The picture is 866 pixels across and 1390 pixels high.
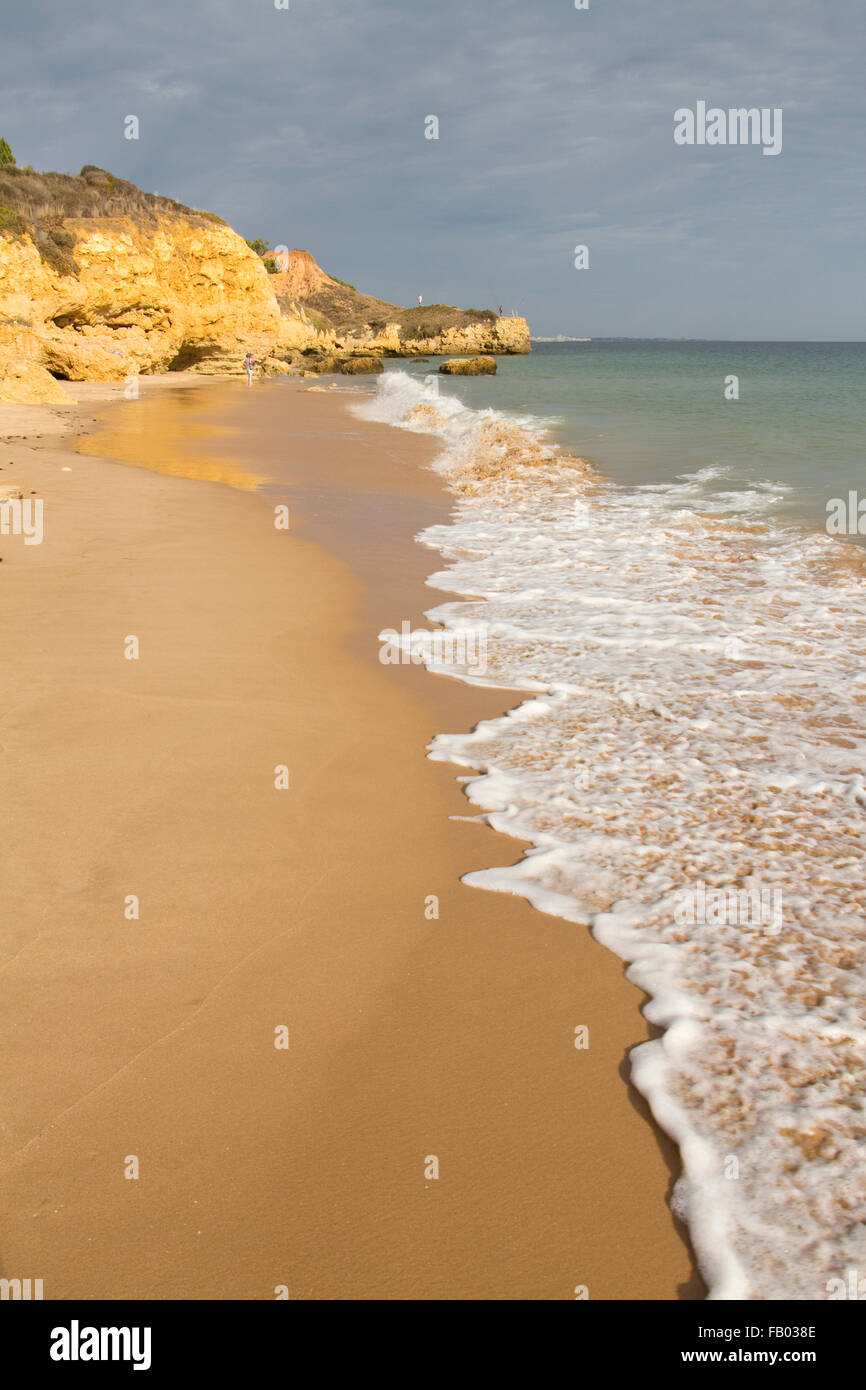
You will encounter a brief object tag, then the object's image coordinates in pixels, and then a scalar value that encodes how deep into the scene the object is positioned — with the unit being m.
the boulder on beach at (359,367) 62.38
